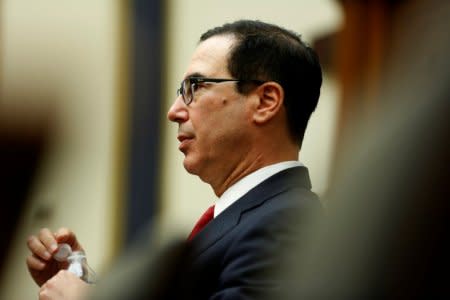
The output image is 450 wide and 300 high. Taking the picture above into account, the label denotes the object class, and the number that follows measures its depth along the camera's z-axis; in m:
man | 3.20
